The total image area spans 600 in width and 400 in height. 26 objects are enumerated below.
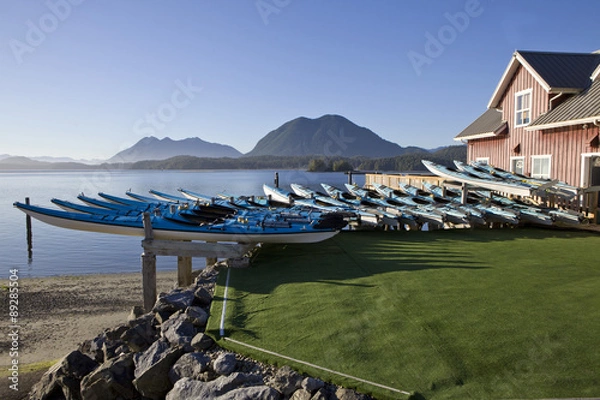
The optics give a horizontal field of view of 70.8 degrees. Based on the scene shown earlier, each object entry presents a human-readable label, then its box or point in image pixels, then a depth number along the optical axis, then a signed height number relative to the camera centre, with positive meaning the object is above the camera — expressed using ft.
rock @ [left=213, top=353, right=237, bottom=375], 18.16 -8.20
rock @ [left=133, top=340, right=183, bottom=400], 19.92 -9.47
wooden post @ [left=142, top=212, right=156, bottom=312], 33.76 -7.78
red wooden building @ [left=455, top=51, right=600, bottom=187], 48.50 +7.40
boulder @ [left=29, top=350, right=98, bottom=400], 22.70 -11.12
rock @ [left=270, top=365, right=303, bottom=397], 16.37 -8.07
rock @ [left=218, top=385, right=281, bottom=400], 16.10 -8.43
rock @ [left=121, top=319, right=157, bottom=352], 23.70 -9.18
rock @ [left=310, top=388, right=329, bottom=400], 15.49 -8.11
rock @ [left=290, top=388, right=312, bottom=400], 15.78 -8.25
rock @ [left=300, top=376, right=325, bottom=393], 16.02 -7.97
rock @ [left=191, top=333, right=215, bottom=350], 20.47 -8.13
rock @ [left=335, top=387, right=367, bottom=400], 15.35 -8.04
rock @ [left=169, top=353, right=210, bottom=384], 18.90 -8.70
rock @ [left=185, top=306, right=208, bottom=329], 22.67 -7.67
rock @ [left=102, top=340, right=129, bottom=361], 24.09 -10.00
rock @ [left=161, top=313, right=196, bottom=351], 21.22 -8.18
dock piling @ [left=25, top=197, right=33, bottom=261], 82.29 -13.17
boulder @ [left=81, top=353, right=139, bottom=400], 21.08 -10.47
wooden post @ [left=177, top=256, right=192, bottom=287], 39.52 -9.07
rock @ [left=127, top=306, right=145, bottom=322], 32.45 -10.56
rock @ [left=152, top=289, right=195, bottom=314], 25.48 -7.74
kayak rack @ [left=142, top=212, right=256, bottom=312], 32.50 -5.91
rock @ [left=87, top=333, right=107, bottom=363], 24.98 -10.46
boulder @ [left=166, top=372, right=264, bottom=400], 17.10 -8.80
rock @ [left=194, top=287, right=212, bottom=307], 25.62 -7.46
